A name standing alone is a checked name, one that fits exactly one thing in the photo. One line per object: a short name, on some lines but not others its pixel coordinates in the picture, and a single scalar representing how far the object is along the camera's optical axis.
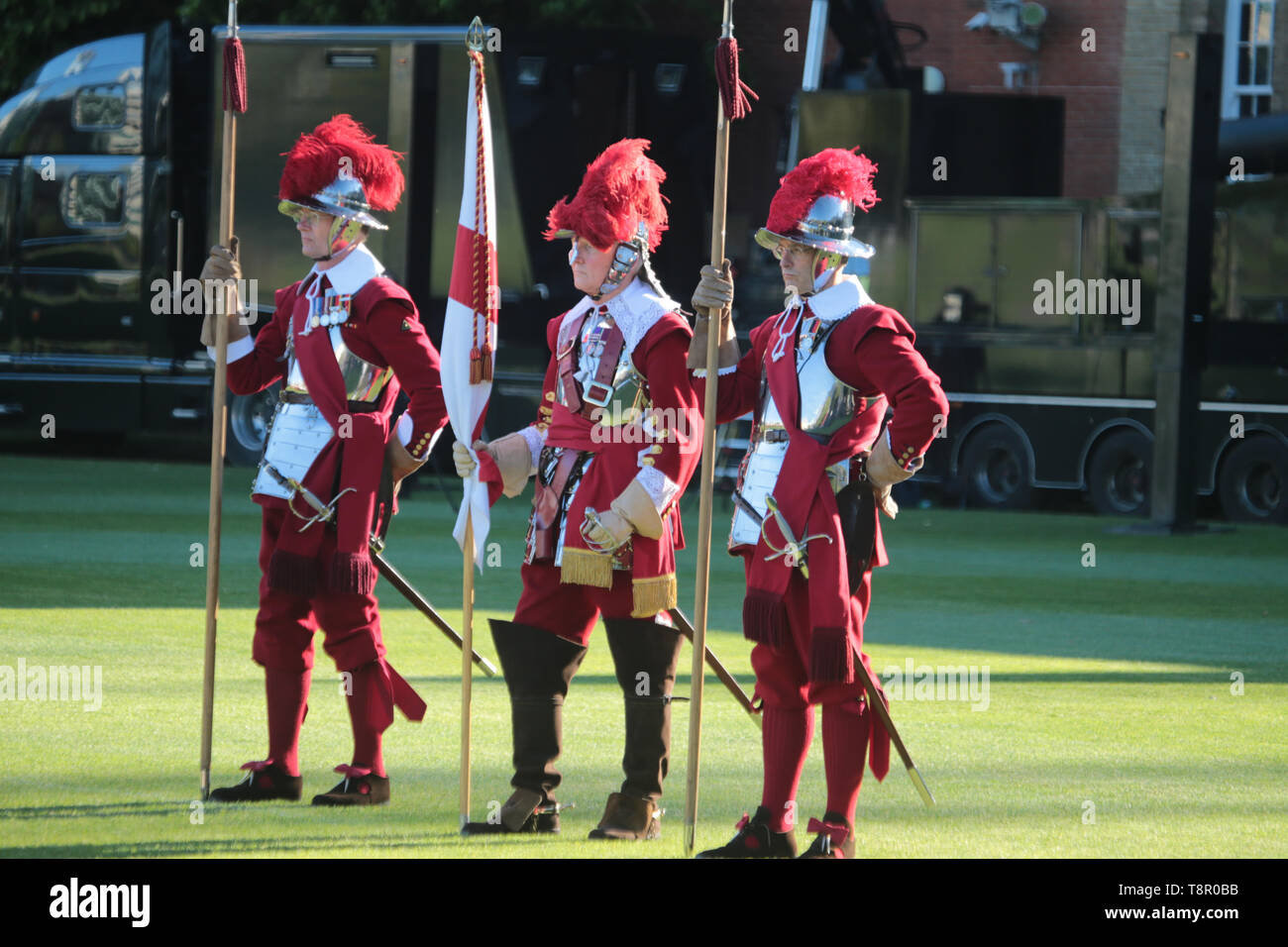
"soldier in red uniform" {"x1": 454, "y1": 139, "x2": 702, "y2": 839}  12.88
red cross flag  13.21
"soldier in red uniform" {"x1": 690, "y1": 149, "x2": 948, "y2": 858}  12.19
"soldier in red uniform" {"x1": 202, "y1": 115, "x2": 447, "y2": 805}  13.62
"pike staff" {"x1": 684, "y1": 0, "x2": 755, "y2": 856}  11.90
